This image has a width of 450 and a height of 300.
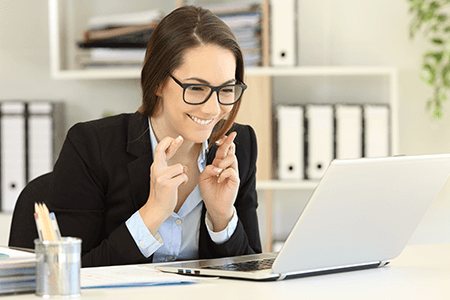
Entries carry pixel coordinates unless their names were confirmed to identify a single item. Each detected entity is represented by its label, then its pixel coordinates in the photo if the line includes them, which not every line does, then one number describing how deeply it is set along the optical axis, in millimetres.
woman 2428
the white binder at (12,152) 4968
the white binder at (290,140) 4776
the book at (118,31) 4986
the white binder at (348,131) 4721
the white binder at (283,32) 4765
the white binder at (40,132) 4957
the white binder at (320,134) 4743
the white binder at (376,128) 4743
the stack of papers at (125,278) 1687
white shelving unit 4812
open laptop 1676
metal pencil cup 1495
